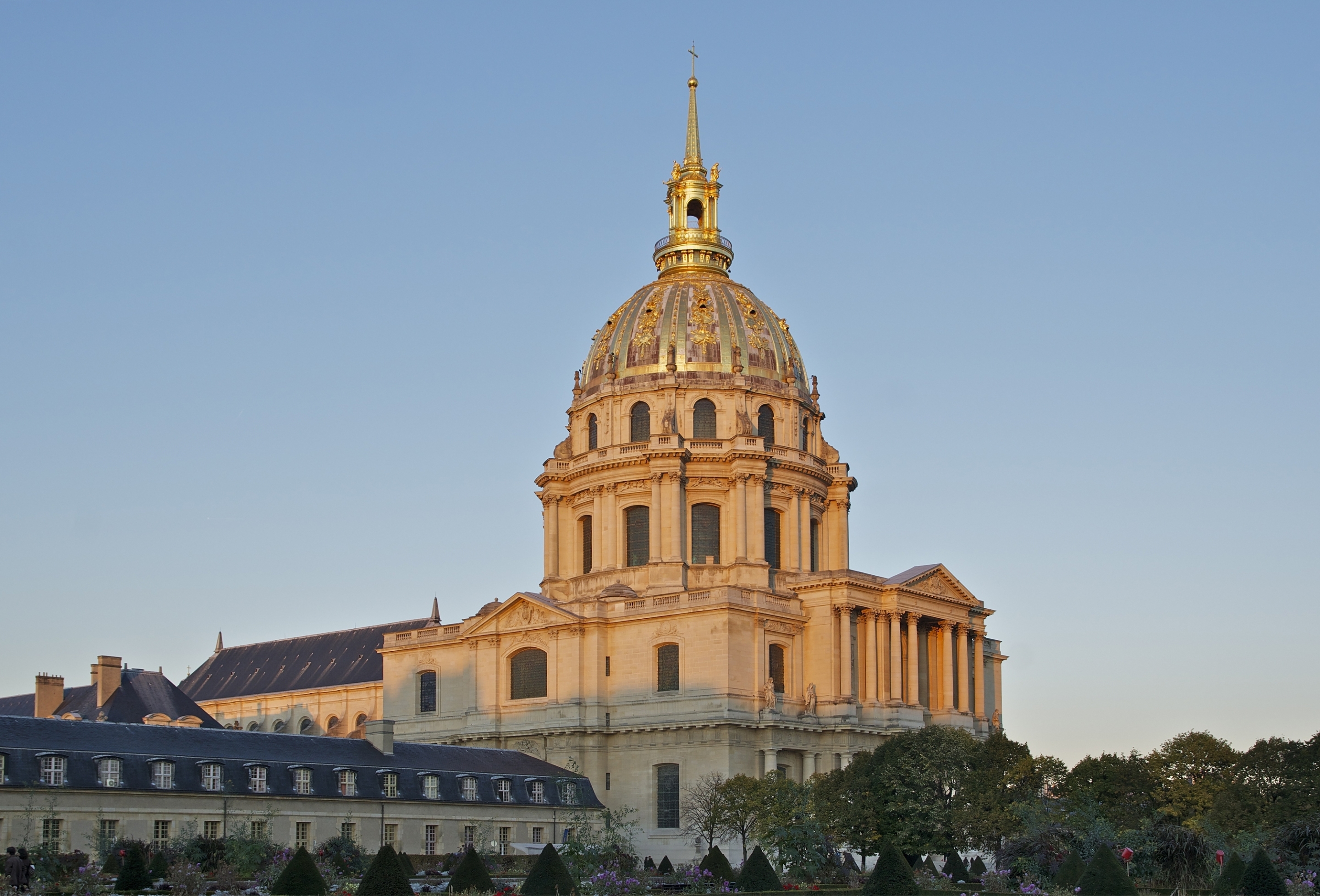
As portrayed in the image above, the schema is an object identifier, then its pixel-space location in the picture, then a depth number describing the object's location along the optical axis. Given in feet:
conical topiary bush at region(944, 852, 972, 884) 193.26
